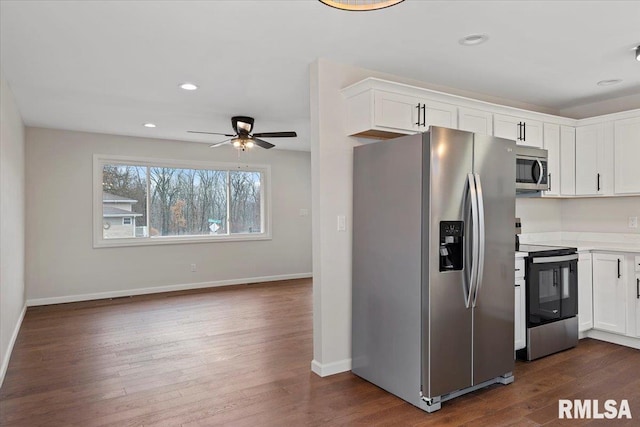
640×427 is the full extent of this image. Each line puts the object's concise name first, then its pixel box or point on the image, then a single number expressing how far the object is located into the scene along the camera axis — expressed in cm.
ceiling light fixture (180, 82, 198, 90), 388
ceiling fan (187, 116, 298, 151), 516
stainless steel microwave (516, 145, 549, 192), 380
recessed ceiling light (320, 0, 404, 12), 144
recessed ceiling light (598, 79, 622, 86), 376
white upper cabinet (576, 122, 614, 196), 418
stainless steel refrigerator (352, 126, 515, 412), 261
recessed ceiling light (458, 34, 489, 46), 282
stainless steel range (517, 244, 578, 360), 347
